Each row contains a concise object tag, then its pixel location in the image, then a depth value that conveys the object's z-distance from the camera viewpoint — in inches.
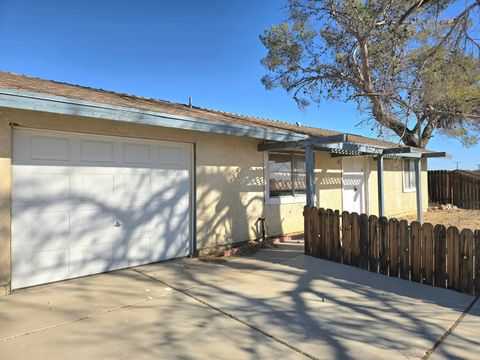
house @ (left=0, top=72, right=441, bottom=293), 188.1
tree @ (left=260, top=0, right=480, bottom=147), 312.5
